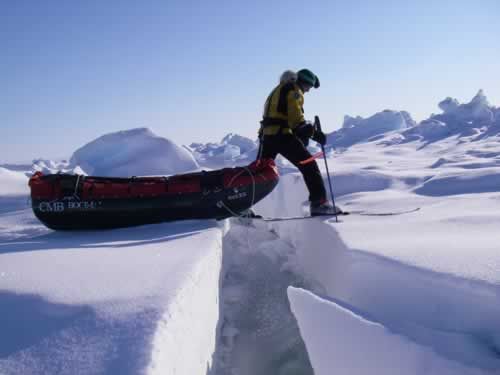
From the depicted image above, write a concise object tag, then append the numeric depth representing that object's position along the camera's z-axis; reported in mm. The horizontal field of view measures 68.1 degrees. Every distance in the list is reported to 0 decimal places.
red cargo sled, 3002
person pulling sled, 3285
